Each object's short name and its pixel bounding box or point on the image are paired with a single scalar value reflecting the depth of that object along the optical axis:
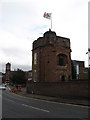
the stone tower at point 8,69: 62.37
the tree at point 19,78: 39.31
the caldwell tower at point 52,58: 17.44
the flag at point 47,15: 17.35
